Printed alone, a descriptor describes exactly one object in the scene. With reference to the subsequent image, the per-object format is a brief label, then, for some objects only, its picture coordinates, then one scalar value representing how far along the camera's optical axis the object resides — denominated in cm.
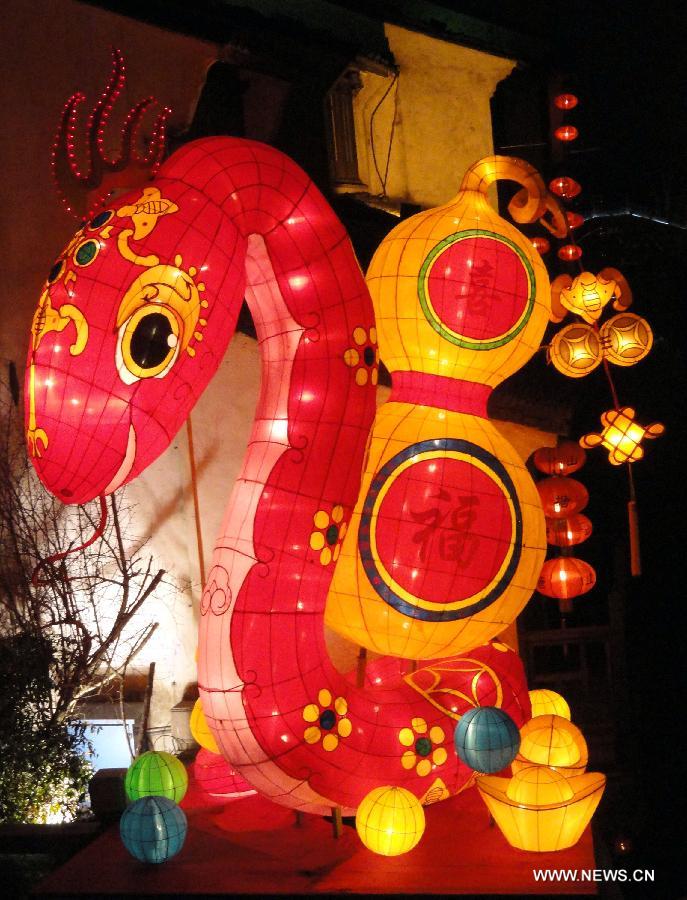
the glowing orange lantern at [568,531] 577
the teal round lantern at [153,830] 410
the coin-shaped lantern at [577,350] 542
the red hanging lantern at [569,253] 595
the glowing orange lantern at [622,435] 556
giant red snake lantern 339
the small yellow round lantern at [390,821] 396
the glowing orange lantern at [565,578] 567
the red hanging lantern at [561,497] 570
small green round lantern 448
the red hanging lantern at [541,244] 579
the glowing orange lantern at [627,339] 545
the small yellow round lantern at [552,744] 431
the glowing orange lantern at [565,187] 610
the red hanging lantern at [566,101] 634
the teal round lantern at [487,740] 395
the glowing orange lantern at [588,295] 559
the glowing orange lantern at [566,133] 630
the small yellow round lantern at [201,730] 471
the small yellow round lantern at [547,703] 496
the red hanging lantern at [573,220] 573
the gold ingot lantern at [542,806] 399
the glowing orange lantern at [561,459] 583
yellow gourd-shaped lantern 415
